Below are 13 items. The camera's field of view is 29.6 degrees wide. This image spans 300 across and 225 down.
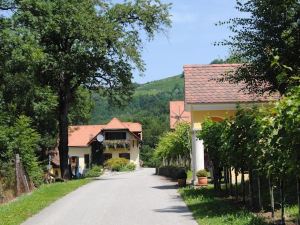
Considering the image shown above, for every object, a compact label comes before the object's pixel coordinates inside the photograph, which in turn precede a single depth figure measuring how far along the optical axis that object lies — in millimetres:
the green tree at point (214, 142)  20109
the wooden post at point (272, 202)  14141
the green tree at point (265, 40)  17406
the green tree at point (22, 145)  26062
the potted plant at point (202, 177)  27156
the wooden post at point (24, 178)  25488
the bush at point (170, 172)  29630
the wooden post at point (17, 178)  23938
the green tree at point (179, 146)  40250
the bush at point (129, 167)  77375
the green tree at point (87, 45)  38094
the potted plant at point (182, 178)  28716
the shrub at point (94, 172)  61094
